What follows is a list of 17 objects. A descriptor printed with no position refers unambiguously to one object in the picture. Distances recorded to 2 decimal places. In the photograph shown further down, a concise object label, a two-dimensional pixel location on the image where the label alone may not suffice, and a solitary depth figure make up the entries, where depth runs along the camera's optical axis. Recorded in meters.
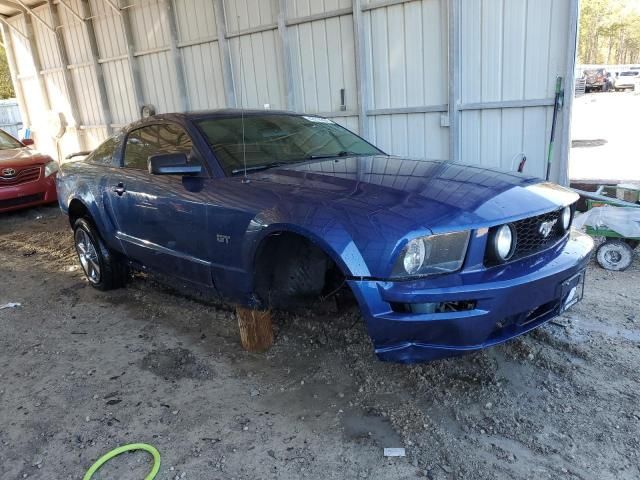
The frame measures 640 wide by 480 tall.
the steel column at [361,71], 6.58
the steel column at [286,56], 7.38
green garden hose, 2.23
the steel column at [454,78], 5.78
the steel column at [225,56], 8.26
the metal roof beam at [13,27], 13.27
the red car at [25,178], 7.99
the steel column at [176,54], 9.19
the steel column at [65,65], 12.05
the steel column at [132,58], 10.12
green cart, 4.36
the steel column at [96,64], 11.09
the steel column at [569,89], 5.09
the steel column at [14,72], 14.34
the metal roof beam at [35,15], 12.23
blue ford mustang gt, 2.22
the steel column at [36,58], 13.13
